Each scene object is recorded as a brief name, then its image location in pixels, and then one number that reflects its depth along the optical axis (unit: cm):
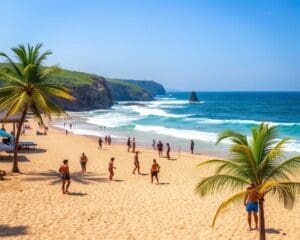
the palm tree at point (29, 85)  1754
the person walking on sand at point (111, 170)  1853
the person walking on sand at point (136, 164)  2042
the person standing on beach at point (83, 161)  1998
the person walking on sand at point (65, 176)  1507
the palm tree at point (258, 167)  780
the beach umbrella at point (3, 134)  2306
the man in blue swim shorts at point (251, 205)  1120
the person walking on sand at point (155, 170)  1803
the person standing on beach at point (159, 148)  2804
